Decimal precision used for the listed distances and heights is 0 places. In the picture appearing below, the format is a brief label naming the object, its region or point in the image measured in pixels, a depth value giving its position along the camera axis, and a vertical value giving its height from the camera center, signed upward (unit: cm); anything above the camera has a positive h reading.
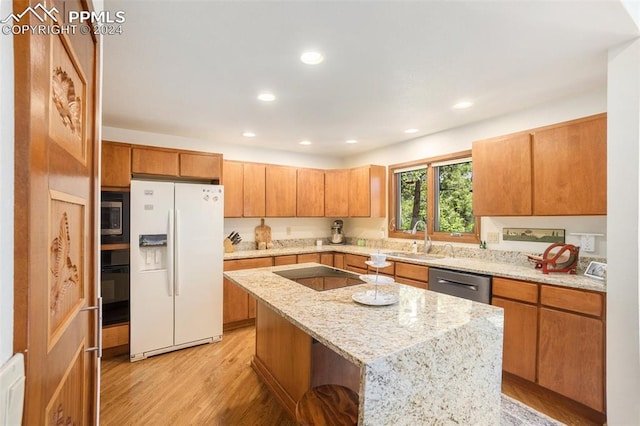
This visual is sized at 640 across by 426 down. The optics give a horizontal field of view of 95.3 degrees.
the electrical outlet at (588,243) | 241 -25
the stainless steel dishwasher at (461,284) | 255 -67
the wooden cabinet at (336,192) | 468 +33
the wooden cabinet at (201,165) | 331 +54
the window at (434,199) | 346 +17
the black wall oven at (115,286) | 283 -73
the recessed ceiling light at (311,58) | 188 +102
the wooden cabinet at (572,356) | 196 -102
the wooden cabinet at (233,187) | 395 +34
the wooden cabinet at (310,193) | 457 +30
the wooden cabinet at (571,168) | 216 +35
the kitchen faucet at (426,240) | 371 -36
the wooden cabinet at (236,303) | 357 -114
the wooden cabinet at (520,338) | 229 -101
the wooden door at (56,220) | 48 -2
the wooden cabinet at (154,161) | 306 +54
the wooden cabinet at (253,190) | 409 +31
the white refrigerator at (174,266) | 288 -57
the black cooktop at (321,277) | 206 -52
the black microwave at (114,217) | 280 -5
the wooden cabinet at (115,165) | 285 +46
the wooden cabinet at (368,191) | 430 +31
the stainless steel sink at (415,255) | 342 -54
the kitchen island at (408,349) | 105 -55
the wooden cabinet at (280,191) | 430 +31
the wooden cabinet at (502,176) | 258 +34
